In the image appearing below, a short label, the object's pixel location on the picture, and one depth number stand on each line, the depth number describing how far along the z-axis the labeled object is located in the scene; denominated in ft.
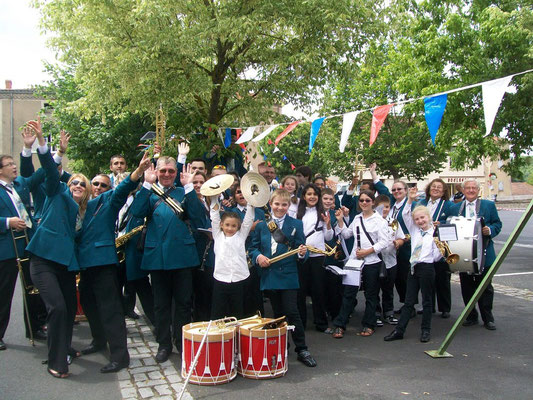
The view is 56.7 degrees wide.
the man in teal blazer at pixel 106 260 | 15.44
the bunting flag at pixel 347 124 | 24.46
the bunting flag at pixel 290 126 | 29.17
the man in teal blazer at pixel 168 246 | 15.79
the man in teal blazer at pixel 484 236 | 20.57
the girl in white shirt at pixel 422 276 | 18.72
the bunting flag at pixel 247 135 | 31.42
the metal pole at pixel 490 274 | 14.49
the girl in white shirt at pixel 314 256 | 19.72
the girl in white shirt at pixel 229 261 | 15.94
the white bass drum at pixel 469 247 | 19.48
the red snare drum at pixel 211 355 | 14.05
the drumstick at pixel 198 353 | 12.60
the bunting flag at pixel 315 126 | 26.91
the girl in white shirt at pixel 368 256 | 19.35
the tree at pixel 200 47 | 28.60
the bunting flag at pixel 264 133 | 29.98
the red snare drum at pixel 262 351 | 14.55
